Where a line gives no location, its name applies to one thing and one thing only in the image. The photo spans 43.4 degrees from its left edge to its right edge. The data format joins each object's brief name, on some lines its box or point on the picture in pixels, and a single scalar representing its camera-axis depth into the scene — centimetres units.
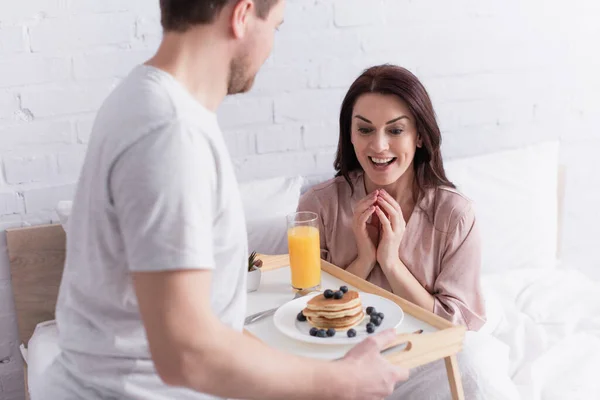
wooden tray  130
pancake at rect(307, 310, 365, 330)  136
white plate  133
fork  143
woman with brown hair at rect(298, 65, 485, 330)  178
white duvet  175
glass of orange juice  161
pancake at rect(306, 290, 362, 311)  136
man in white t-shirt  85
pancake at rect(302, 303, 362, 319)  135
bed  182
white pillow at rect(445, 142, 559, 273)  234
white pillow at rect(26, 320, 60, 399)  170
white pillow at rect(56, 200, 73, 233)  193
